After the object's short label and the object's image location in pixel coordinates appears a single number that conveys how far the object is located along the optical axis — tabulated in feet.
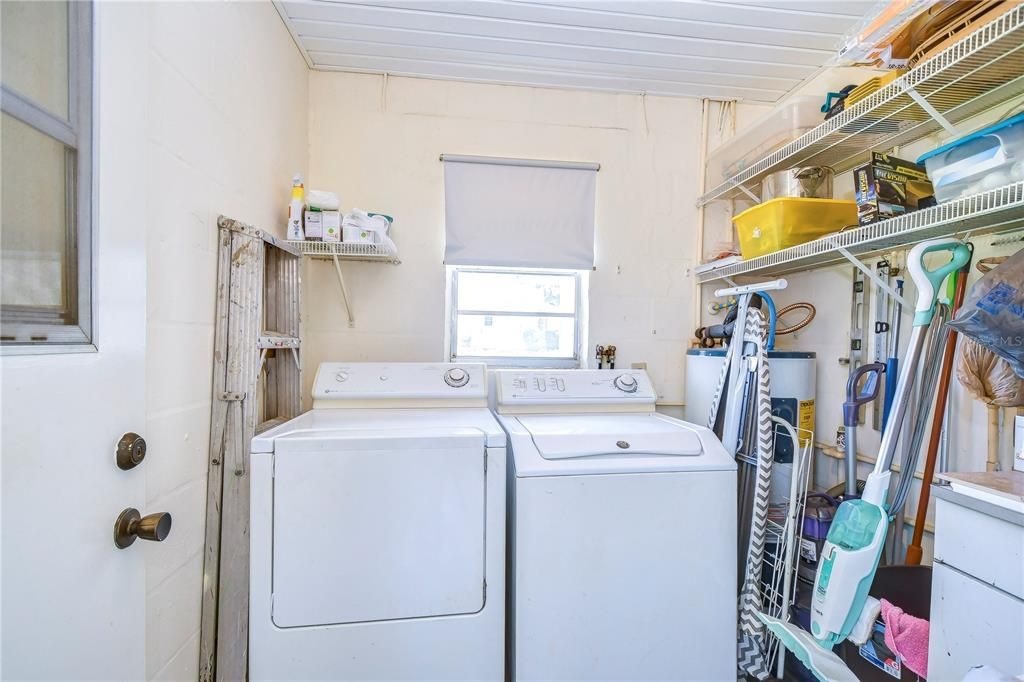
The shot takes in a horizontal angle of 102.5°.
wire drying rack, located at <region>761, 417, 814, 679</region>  4.82
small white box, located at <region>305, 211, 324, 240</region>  5.82
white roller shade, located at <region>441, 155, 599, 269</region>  7.14
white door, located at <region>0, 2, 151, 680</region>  1.90
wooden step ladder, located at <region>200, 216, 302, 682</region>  4.16
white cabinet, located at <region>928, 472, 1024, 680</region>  2.95
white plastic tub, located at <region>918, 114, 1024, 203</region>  3.36
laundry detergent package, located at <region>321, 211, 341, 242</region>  5.85
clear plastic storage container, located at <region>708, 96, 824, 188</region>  5.82
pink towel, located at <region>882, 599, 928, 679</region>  3.66
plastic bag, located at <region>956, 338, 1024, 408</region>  3.95
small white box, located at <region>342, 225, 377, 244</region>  5.96
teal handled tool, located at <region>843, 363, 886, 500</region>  4.90
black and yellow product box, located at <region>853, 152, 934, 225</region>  4.42
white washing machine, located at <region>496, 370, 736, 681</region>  4.35
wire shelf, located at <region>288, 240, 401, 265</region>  5.95
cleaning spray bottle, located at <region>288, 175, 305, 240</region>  5.72
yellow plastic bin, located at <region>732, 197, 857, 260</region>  5.47
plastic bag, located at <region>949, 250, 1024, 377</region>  3.36
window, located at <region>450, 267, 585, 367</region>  7.50
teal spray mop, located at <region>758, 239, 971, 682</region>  4.03
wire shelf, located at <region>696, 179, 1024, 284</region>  3.38
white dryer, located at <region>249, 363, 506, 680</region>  4.02
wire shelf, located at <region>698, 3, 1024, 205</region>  3.55
